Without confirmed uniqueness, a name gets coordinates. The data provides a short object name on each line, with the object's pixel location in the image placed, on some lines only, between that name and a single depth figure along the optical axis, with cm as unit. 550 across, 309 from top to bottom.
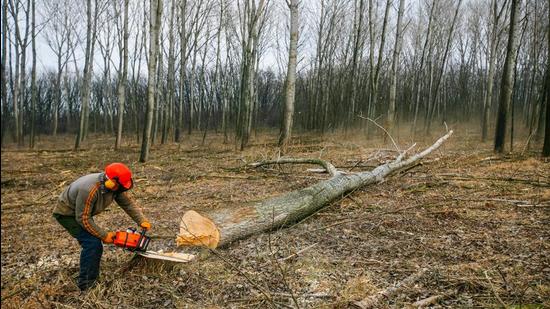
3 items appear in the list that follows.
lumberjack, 360
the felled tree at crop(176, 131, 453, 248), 420
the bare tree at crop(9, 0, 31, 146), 1733
